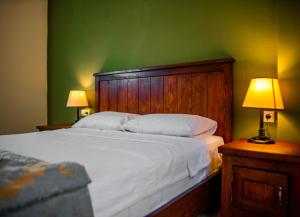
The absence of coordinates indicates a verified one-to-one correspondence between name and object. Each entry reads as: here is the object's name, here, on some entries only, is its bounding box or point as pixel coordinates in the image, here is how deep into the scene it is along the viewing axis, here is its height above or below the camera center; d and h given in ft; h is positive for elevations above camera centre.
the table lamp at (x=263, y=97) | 5.38 +0.23
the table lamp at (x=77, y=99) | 9.82 +0.32
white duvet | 3.26 -0.87
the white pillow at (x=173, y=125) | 6.15 -0.48
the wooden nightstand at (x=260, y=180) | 4.48 -1.44
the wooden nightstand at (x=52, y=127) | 9.39 -0.81
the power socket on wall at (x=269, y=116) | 6.24 -0.25
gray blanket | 2.24 -0.79
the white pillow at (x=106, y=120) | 7.55 -0.45
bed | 3.54 -0.82
